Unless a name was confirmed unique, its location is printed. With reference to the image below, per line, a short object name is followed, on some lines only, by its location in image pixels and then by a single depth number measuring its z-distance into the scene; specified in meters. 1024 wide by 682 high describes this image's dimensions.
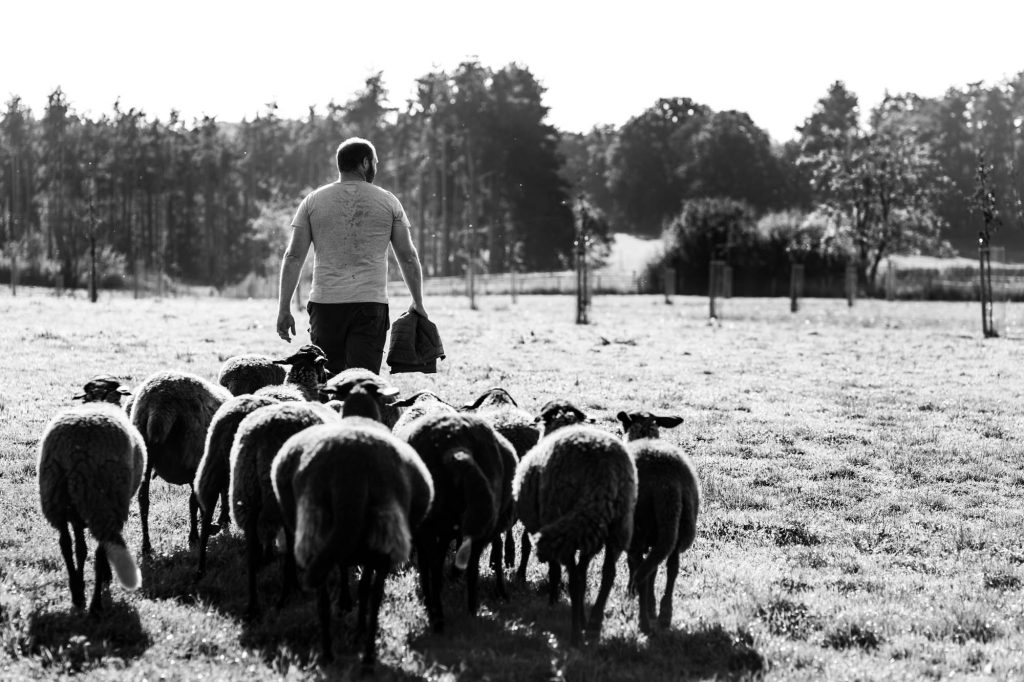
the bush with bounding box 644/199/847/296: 61.09
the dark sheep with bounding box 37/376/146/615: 5.82
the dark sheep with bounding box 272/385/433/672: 5.04
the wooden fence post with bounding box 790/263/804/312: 37.34
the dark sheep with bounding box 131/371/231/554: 7.34
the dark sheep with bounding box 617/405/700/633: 5.99
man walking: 8.51
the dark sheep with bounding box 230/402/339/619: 6.05
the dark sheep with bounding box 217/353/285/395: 8.95
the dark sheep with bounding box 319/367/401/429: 6.54
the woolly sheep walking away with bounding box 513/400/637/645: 5.64
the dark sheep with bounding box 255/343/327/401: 7.95
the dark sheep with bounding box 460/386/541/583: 7.34
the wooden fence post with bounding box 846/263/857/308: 42.19
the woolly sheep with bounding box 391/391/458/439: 7.12
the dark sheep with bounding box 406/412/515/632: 5.92
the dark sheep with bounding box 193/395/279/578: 6.62
